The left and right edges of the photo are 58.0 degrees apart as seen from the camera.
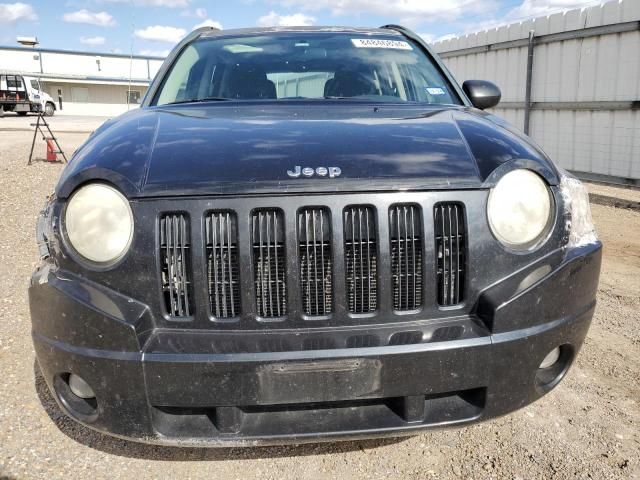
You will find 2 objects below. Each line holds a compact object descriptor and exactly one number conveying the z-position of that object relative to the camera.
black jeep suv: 1.85
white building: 50.16
